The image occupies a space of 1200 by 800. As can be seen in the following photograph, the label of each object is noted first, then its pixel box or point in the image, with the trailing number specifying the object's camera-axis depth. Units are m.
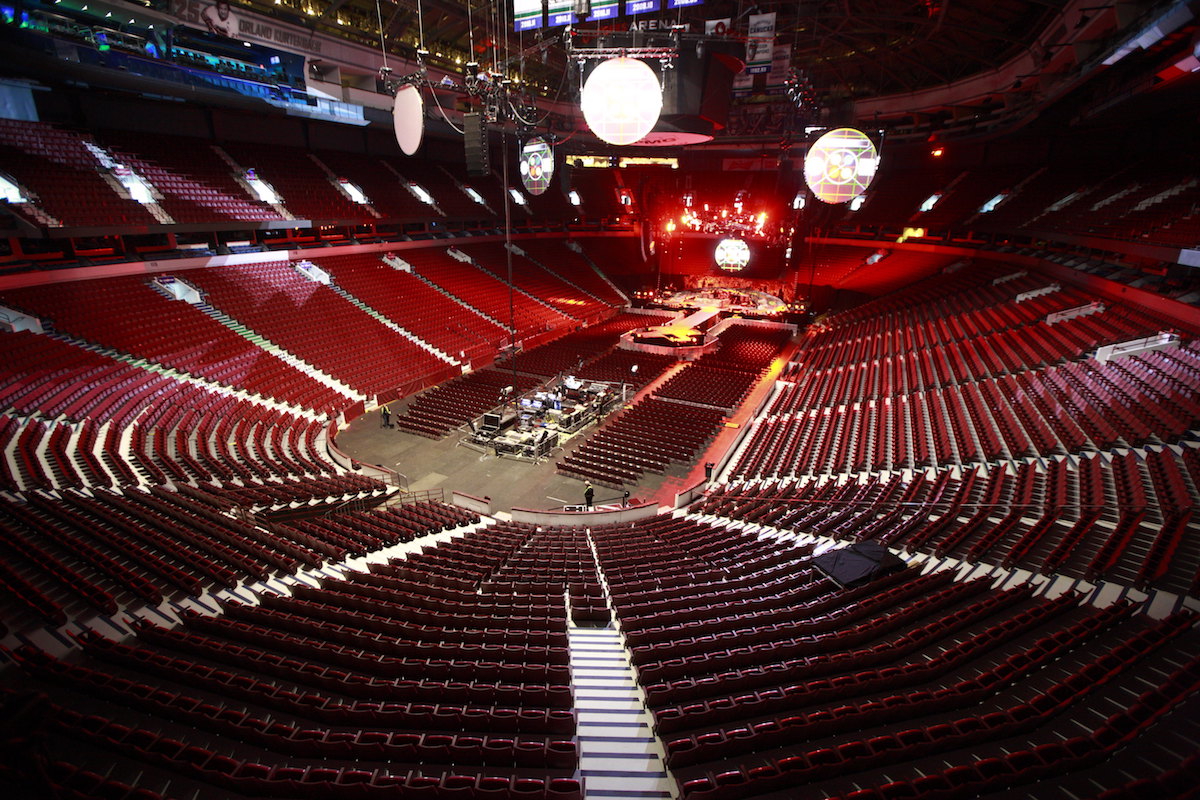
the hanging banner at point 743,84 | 24.72
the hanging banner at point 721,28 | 15.23
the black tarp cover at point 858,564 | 9.39
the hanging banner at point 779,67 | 21.78
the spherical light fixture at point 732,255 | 41.94
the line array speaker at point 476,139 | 15.91
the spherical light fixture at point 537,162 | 19.62
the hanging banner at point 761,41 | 18.98
